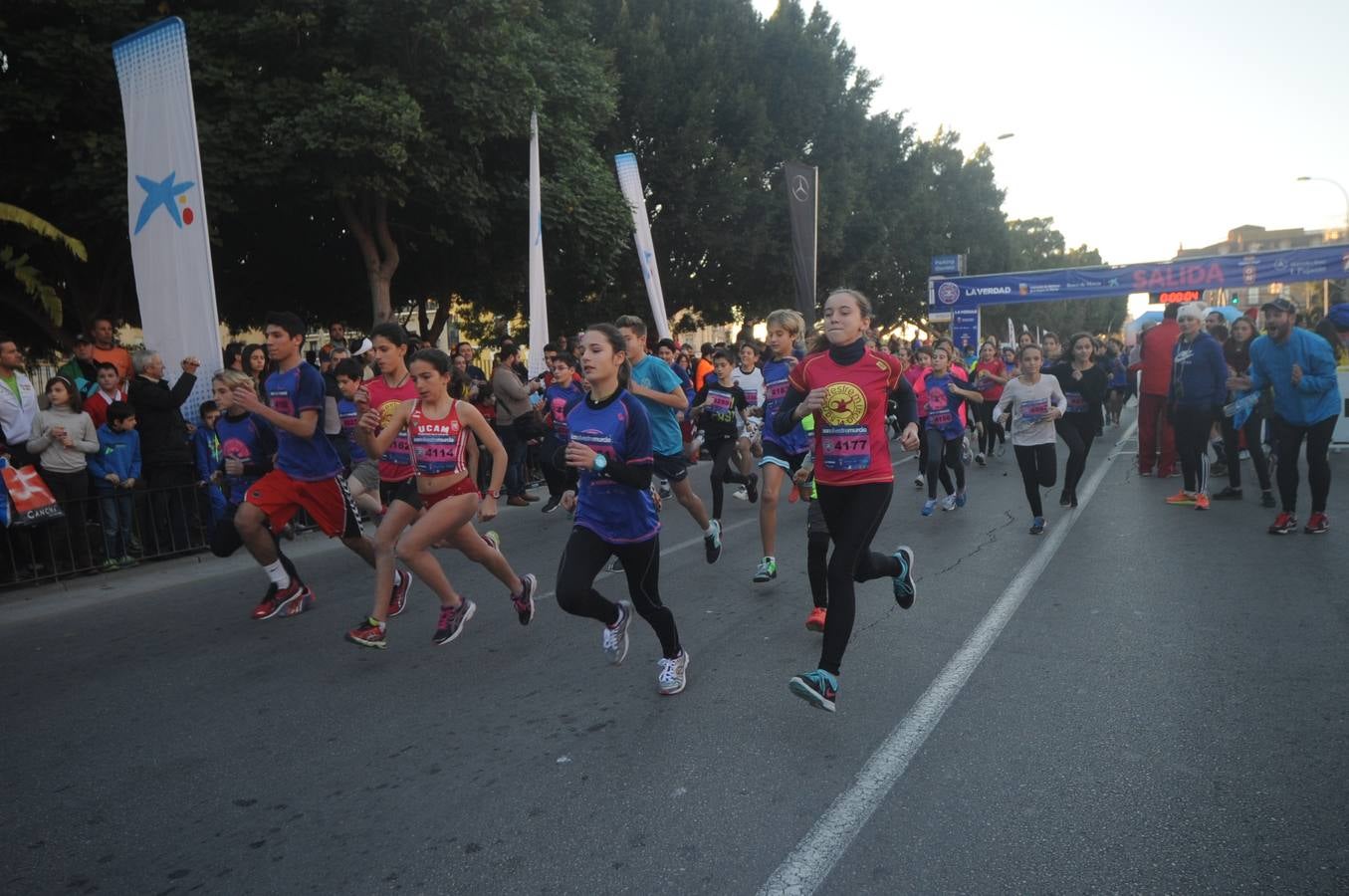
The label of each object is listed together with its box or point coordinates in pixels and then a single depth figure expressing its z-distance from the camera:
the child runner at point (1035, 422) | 9.12
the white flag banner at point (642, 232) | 18.12
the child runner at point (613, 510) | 4.61
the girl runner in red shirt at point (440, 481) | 5.50
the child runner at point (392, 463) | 5.76
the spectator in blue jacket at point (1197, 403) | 10.17
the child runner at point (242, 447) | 6.85
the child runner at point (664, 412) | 7.06
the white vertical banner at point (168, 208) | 10.03
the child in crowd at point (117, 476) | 8.98
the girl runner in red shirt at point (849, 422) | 4.65
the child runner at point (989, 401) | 16.03
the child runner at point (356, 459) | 7.91
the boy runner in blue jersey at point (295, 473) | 6.34
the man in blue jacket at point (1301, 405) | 8.25
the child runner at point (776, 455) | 7.07
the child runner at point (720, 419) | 9.19
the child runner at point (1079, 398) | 10.15
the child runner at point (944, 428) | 10.34
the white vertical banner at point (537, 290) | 14.47
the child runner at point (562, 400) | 10.82
